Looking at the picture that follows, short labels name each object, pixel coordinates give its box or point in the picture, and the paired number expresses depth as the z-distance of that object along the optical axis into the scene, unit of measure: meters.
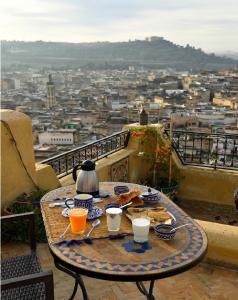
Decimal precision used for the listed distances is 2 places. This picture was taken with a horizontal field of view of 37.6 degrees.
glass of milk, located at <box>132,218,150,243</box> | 1.91
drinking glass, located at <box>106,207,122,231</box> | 2.07
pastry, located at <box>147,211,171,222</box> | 2.19
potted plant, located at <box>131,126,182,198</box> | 5.82
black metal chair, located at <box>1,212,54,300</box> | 1.72
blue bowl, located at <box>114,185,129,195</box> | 2.72
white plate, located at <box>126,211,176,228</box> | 2.12
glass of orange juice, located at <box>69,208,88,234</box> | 2.04
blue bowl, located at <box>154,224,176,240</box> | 1.96
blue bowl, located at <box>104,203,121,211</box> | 2.41
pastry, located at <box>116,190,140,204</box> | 2.48
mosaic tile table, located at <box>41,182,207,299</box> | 1.68
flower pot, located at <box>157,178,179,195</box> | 5.67
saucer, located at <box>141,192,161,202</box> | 2.54
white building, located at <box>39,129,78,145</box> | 25.11
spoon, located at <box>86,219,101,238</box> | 2.12
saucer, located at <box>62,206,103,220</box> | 2.26
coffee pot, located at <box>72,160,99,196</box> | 2.63
